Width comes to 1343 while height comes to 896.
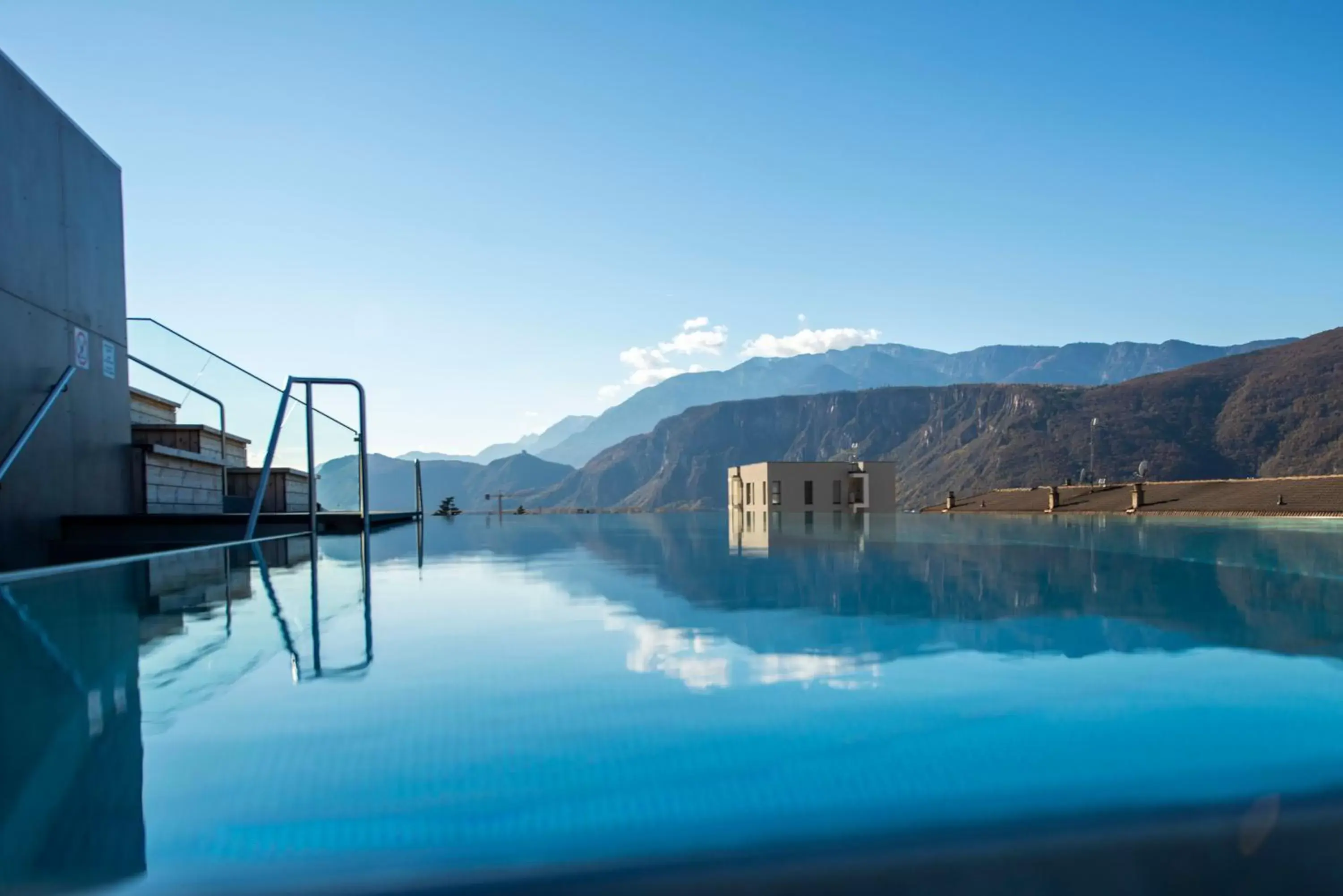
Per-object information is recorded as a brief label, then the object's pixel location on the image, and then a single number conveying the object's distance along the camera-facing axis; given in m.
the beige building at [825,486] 39.75
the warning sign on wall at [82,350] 7.96
